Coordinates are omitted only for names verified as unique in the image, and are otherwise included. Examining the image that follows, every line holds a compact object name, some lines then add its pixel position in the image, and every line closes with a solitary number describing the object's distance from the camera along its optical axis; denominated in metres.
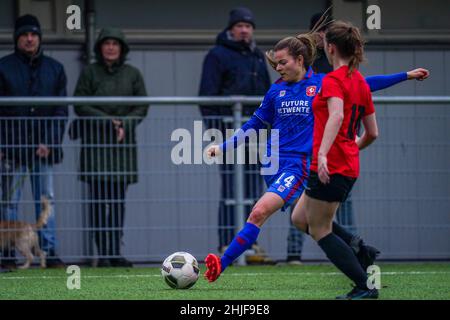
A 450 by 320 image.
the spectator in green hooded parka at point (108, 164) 11.12
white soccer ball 8.42
